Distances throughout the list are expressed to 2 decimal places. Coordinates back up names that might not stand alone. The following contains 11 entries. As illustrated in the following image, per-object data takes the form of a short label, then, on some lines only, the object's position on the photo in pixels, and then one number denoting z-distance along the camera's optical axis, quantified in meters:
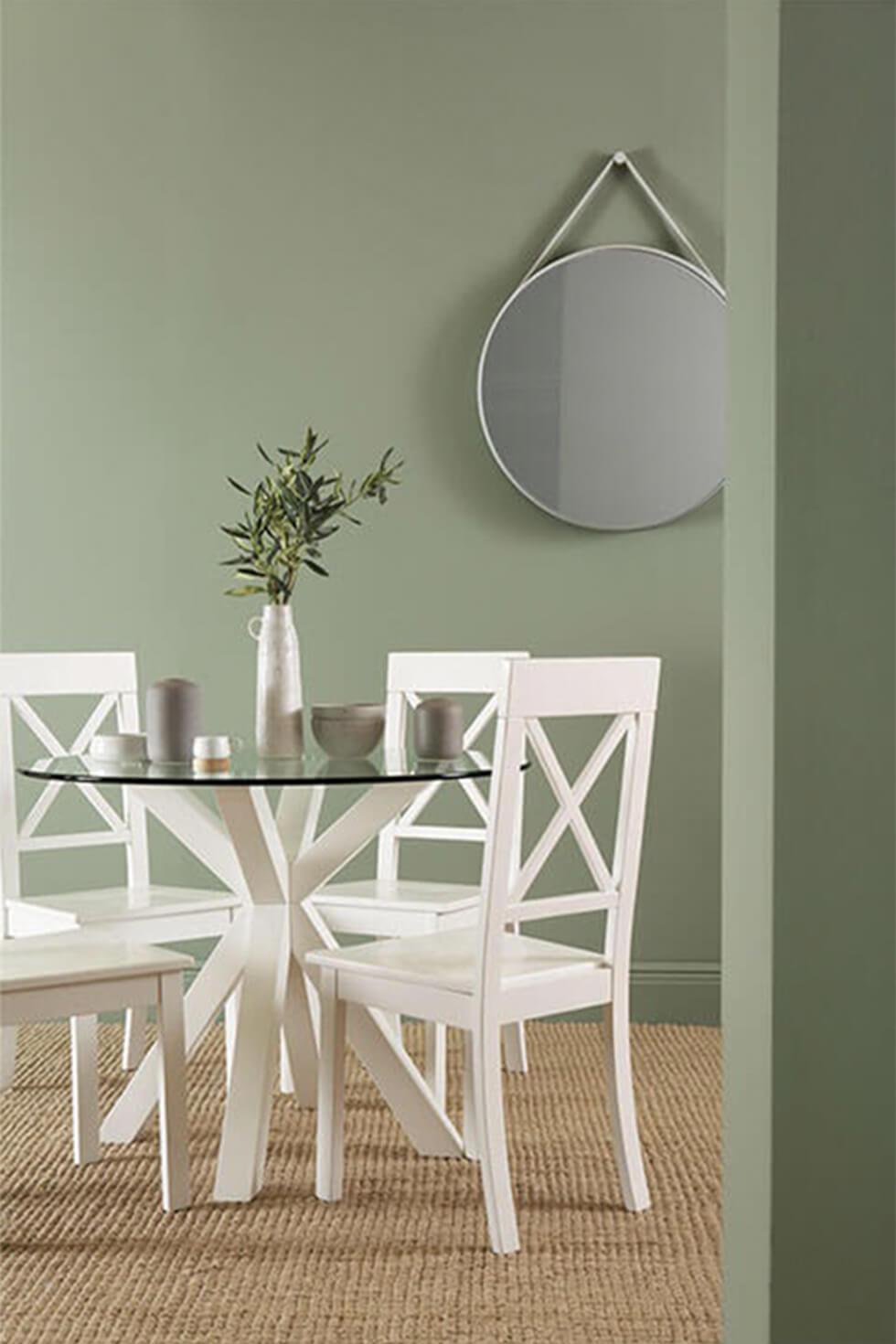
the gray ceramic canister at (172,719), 3.16
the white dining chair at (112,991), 2.74
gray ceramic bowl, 3.25
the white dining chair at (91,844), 3.38
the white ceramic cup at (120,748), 3.23
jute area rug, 2.44
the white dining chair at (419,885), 3.44
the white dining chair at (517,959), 2.67
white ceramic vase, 3.29
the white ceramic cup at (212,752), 2.92
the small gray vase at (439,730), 3.27
